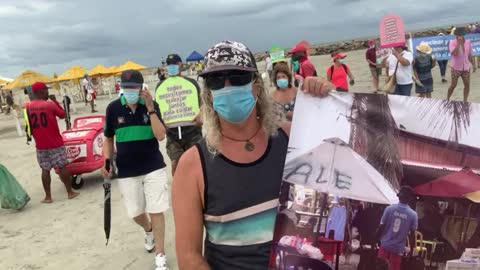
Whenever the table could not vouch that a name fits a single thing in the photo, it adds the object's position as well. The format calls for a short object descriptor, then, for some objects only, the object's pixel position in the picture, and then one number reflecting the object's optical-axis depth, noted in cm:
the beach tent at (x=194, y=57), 3393
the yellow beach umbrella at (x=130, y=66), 2886
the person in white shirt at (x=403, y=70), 802
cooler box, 782
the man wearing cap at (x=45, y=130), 693
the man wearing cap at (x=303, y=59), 764
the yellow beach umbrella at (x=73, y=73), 2790
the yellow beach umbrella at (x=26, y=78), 1667
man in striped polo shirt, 425
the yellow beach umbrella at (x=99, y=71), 3340
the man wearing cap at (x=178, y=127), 559
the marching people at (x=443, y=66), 1561
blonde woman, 172
